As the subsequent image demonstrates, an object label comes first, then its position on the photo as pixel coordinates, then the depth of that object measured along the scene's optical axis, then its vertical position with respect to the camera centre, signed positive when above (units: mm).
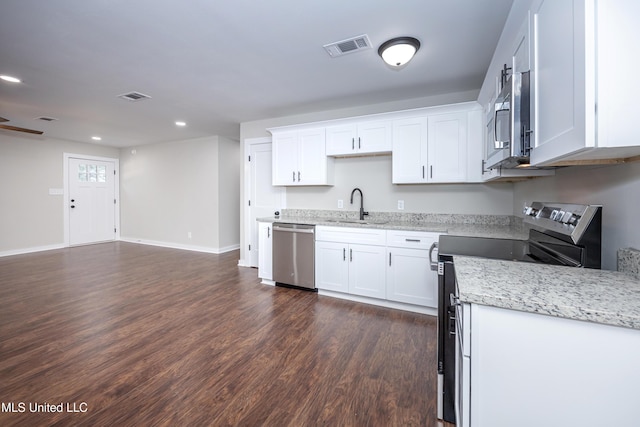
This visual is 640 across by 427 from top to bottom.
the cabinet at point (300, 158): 3791 +721
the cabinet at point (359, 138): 3377 +894
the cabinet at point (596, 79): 788 +387
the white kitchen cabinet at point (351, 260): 3148 -577
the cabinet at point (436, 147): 3000 +710
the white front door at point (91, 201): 6539 +240
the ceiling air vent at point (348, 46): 2262 +1367
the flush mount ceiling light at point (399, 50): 2252 +1300
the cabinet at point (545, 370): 776 -471
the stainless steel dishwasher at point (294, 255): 3533 -562
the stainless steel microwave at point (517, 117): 1253 +419
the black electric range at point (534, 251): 1230 -225
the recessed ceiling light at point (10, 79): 2961 +1390
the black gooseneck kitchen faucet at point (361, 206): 3758 +62
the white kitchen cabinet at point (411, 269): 2908 -614
